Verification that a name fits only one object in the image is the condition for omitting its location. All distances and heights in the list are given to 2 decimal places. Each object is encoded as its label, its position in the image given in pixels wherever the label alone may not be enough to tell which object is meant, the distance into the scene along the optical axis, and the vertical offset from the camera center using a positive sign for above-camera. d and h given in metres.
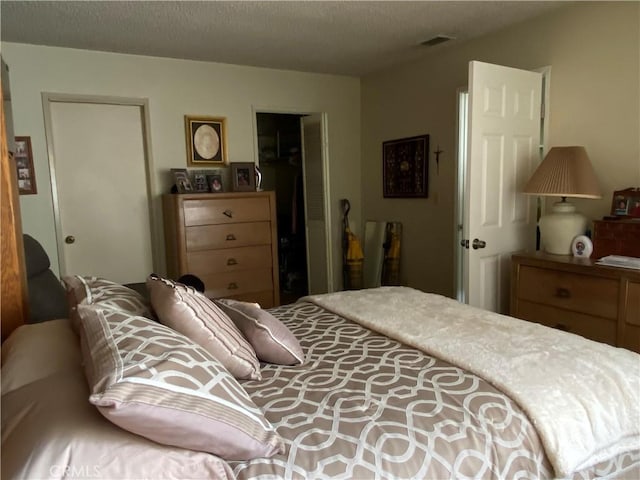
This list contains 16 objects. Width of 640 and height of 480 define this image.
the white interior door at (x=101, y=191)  3.63 +0.06
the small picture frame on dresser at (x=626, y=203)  2.49 -0.11
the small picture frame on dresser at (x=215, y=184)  3.95 +0.09
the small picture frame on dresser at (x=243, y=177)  4.02 +0.15
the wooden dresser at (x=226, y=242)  3.65 -0.40
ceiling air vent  3.40 +1.12
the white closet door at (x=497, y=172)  2.75 +0.09
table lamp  2.57 -0.02
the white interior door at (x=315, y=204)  4.60 -0.13
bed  0.85 -0.56
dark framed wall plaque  4.06 +0.20
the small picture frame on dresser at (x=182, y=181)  3.78 +0.12
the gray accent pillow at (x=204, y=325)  1.31 -0.38
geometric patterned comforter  1.01 -0.57
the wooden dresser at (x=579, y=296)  2.23 -0.60
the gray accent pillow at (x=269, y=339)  1.48 -0.48
